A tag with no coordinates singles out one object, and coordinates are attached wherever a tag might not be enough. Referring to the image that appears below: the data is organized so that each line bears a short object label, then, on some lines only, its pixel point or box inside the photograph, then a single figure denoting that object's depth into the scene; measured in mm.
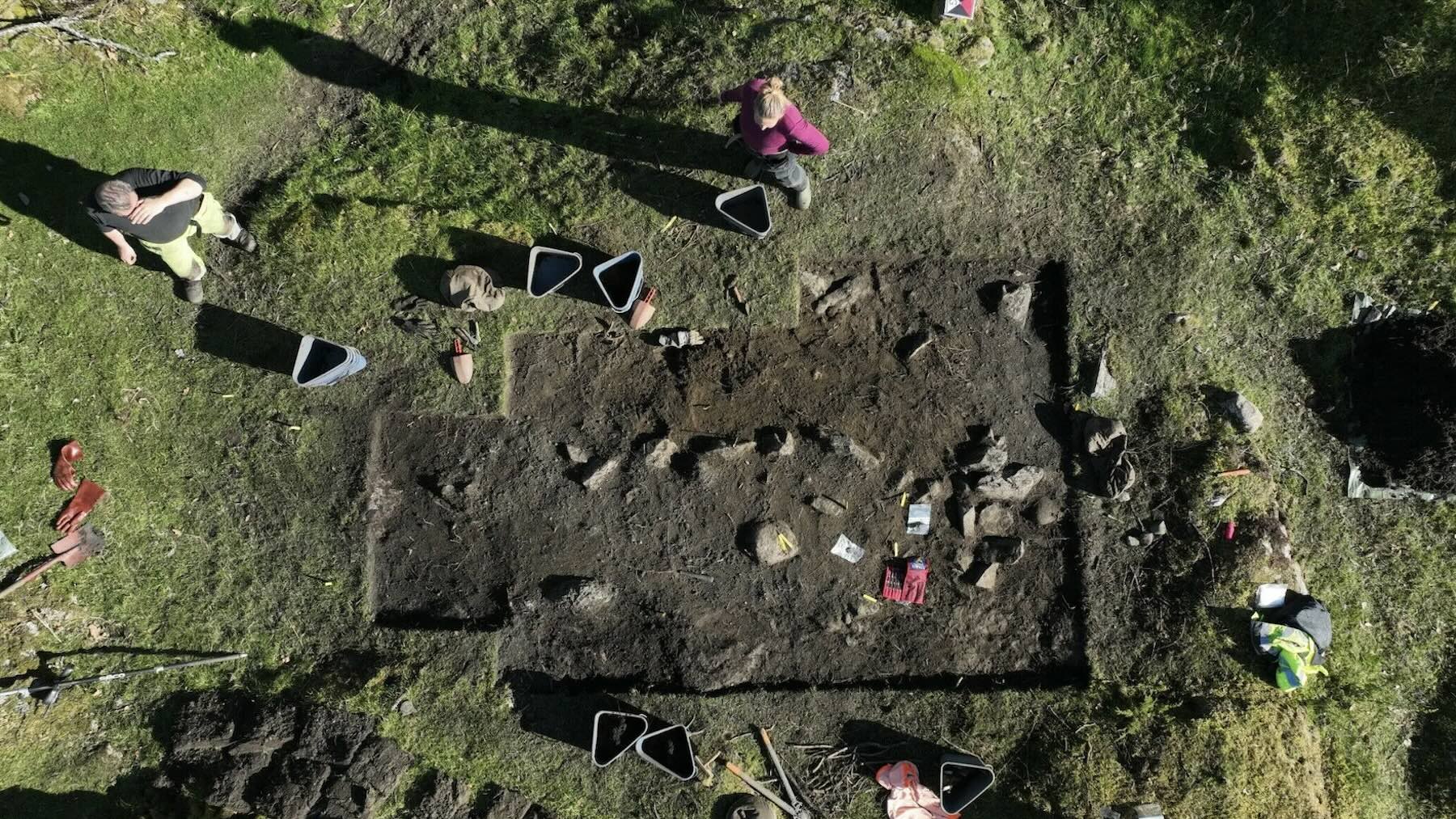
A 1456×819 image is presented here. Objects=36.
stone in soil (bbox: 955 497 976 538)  5484
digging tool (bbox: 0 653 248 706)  5410
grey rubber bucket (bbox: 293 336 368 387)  5188
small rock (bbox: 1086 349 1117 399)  5461
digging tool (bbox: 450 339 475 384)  5477
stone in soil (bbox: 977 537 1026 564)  5461
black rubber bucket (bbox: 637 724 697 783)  5191
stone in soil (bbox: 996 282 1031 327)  5512
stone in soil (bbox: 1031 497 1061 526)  5496
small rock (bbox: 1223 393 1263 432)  5430
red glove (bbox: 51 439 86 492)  5422
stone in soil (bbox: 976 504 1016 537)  5527
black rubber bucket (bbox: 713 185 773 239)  5293
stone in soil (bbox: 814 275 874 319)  5578
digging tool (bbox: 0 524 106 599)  5391
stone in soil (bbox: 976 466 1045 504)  5449
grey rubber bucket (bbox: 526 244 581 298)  5367
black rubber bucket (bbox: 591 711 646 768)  5293
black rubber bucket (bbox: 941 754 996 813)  5172
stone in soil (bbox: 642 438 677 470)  5469
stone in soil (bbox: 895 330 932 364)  5508
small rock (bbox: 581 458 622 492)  5480
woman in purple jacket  4406
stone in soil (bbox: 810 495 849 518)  5508
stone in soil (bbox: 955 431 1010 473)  5422
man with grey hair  4484
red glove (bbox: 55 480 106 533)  5449
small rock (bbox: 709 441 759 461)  5457
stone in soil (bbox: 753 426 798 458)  5426
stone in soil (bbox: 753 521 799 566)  5465
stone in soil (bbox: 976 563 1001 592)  5469
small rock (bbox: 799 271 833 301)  5629
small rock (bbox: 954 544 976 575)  5520
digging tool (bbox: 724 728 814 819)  5367
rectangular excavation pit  5516
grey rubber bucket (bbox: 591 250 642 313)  5289
